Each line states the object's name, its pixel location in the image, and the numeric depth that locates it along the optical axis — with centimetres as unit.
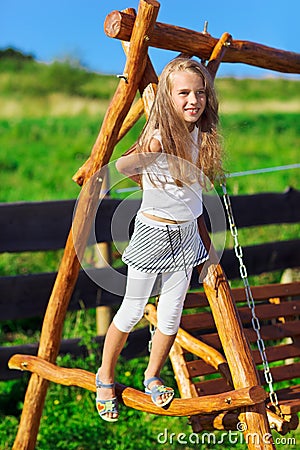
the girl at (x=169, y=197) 602
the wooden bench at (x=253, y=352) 661
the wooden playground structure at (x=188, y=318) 613
